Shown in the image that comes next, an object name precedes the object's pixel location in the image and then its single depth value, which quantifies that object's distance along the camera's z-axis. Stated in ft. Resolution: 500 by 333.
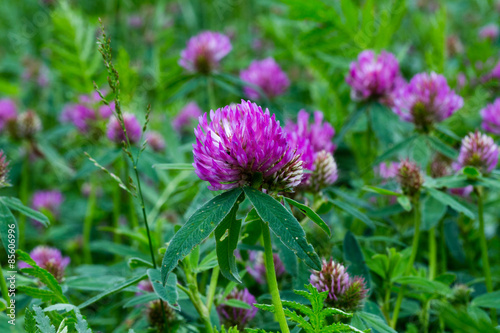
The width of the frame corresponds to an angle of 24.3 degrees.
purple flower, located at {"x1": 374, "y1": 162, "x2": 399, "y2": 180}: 1.75
